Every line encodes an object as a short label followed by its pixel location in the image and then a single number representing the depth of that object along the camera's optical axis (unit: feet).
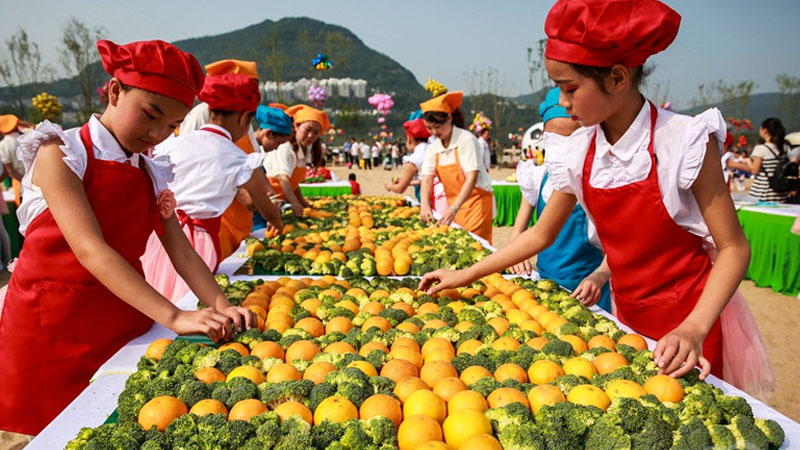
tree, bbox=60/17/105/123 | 124.50
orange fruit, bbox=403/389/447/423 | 4.74
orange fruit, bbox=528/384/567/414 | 4.81
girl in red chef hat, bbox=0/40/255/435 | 5.87
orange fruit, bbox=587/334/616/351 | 6.23
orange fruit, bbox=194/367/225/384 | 5.37
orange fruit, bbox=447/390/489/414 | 4.79
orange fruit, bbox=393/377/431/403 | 5.06
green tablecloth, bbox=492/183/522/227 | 43.75
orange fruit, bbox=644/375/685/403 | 4.91
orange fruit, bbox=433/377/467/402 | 5.14
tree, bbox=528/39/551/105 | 139.86
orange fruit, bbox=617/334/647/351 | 6.13
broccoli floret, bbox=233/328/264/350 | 6.33
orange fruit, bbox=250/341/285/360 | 6.02
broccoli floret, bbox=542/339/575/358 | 6.00
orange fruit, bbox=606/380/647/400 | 4.91
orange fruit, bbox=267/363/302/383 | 5.36
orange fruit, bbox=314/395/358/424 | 4.53
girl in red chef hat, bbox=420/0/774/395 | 5.39
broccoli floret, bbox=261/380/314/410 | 4.87
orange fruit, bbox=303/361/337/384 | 5.37
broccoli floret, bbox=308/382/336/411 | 4.81
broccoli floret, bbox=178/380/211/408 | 4.89
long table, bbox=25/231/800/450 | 4.56
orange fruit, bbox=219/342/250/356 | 6.05
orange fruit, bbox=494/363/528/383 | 5.46
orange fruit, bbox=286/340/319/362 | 6.00
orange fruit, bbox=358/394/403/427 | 4.63
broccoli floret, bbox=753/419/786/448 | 4.33
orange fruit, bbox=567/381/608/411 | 4.76
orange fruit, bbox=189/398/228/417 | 4.65
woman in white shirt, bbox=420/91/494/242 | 17.52
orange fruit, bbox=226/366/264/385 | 5.37
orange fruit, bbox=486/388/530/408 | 4.85
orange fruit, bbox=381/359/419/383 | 5.46
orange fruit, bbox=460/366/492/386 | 5.40
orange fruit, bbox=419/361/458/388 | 5.44
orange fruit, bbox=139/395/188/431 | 4.51
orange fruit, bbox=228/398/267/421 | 4.61
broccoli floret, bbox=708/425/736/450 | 4.16
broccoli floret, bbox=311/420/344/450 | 4.16
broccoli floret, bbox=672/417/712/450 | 4.10
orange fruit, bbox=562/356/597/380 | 5.51
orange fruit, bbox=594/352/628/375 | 5.59
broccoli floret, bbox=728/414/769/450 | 4.21
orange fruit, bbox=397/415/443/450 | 4.31
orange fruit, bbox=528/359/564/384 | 5.41
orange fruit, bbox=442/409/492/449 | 4.37
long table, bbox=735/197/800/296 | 23.34
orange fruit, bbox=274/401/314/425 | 4.56
